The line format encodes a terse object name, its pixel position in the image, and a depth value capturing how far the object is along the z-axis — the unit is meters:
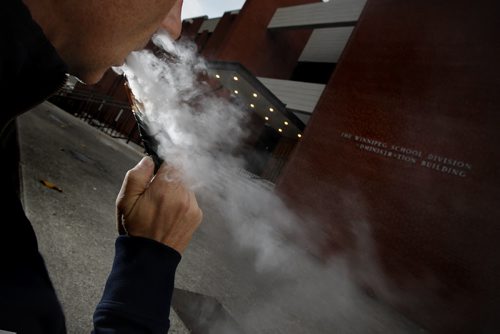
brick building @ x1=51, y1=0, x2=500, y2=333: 5.59
